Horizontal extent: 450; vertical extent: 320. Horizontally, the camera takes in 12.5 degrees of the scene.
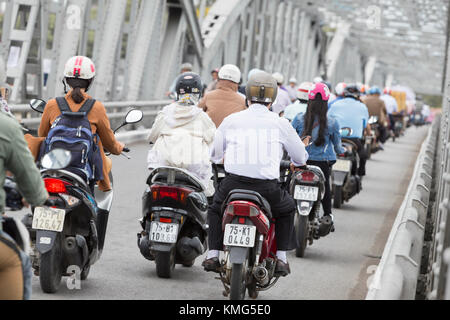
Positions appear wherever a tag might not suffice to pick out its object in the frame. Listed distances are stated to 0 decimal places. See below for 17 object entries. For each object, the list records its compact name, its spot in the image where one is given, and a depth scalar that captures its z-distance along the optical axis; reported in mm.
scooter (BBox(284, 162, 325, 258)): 18584
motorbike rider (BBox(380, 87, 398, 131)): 62074
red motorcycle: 12715
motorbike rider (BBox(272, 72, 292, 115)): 34811
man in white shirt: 13266
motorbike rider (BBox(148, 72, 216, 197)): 15071
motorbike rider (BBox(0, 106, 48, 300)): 8546
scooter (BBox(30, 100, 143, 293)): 12707
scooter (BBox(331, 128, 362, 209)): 26232
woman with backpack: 13662
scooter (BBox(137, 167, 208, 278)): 14601
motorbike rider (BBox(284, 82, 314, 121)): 22476
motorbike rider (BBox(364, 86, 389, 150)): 41274
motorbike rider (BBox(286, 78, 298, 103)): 49606
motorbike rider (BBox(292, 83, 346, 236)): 19210
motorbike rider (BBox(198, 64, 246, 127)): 21298
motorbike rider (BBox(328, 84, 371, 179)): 26995
